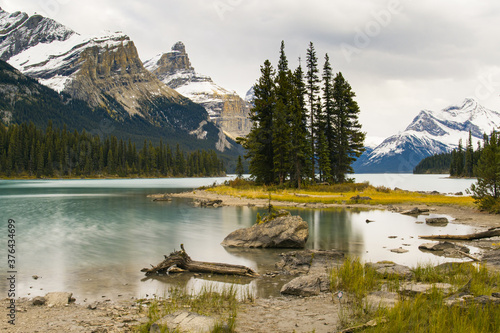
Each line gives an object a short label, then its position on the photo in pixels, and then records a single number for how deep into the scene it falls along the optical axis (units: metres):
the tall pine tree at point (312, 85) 62.91
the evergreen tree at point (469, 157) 159.75
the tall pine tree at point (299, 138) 55.31
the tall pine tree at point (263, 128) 59.72
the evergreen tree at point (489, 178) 32.38
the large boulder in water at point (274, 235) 20.45
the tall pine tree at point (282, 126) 54.62
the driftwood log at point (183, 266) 14.66
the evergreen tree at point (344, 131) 64.25
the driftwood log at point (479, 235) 21.44
